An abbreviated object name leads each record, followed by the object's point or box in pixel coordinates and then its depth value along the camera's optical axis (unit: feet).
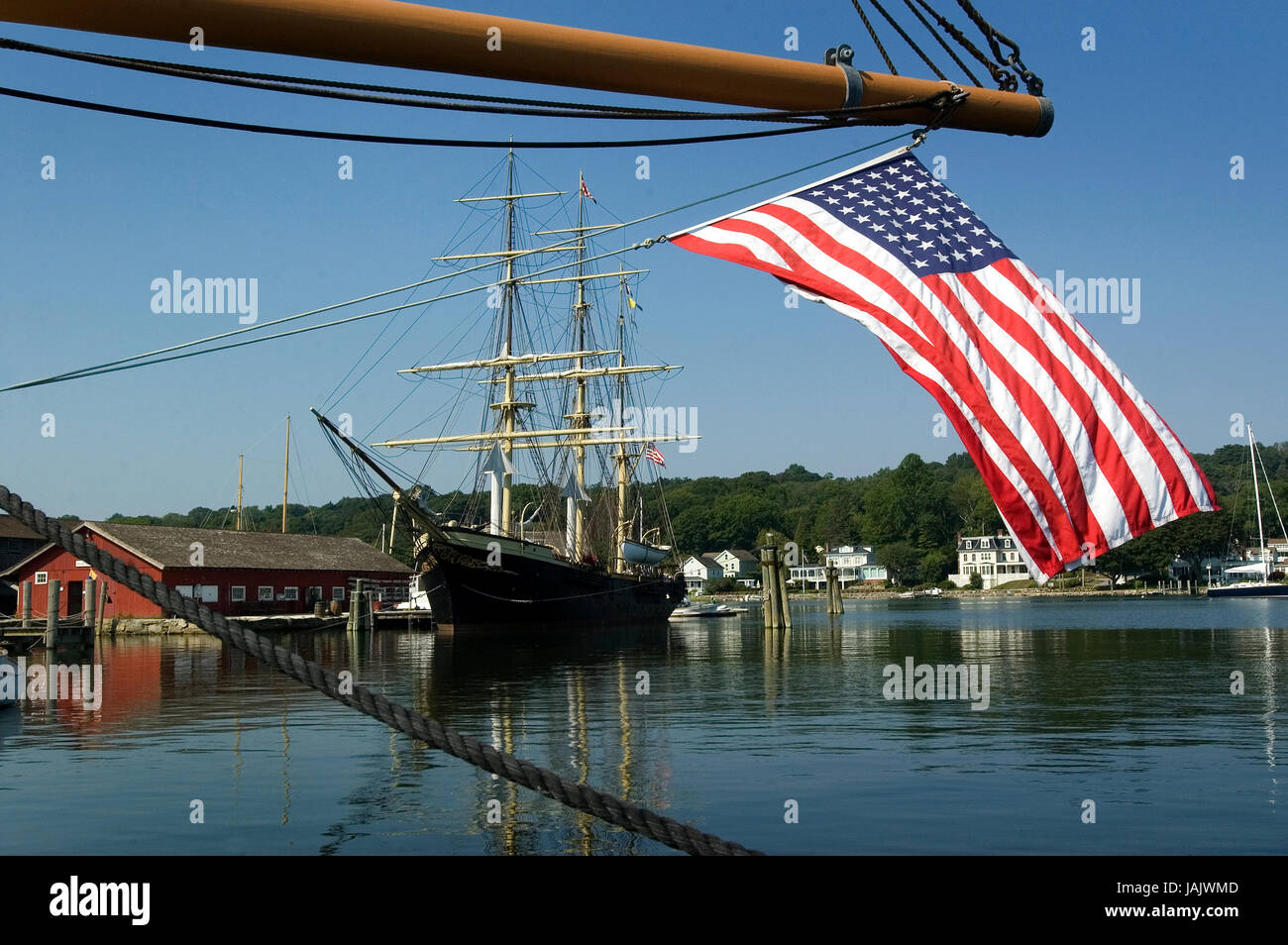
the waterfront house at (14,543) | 229.04
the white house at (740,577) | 650.84
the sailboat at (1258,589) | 409.49
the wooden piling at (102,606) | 167.12
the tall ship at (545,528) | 186.19
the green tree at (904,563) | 621.31
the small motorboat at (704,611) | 330.13
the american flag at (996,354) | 21.61
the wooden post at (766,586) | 209.58
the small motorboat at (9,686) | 70.19
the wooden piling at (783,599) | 212.23
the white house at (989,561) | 578.66
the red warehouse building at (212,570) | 182.39
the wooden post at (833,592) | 279.49
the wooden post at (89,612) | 117.39
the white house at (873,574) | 646.33
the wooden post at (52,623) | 110.52
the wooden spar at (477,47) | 15.98
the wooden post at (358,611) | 181.16
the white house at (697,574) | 629.10
